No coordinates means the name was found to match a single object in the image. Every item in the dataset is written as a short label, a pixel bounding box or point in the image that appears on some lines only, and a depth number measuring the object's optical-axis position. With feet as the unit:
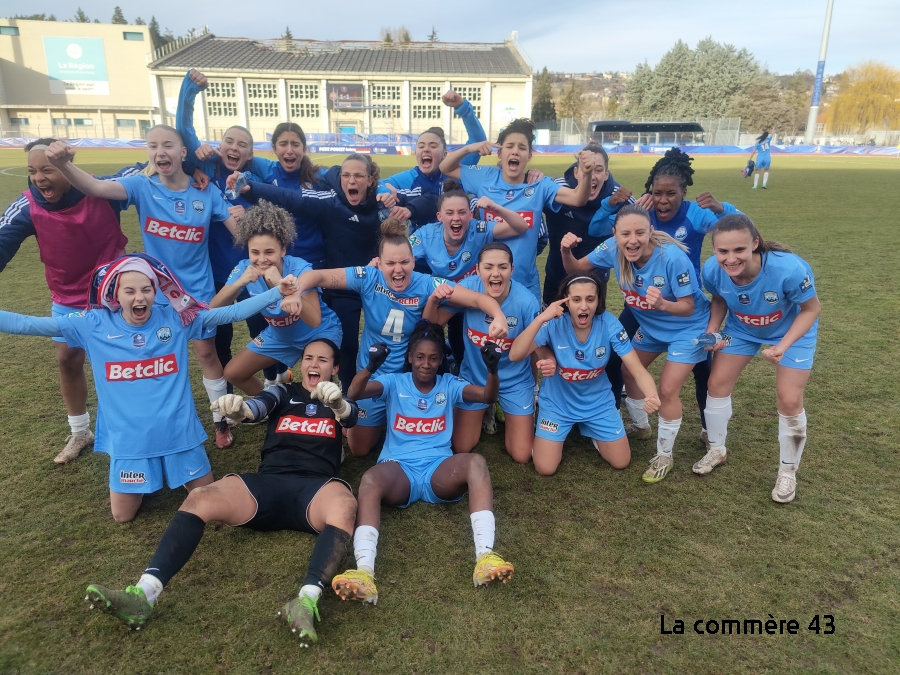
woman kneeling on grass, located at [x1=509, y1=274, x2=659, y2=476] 12.99
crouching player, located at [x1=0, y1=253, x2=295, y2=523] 11.19
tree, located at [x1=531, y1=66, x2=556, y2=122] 251.19
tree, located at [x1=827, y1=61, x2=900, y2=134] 213.05
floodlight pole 144.63
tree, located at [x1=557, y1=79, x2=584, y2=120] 258.37
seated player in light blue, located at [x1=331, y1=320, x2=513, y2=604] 10.16
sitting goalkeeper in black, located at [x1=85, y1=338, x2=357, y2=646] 8.68
